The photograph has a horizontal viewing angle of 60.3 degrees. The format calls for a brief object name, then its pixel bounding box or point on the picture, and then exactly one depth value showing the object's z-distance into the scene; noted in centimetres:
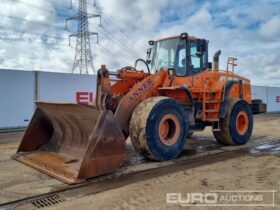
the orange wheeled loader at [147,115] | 383
